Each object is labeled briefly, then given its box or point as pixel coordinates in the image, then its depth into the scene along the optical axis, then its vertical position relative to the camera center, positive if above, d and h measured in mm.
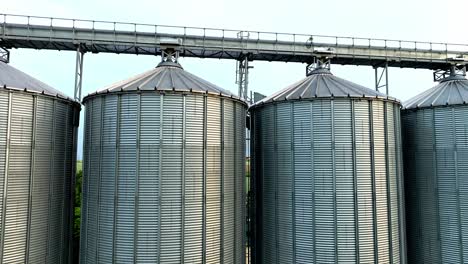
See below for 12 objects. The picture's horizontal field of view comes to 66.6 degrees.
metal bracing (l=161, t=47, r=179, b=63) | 22000 +7130
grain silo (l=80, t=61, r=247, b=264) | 16781 -372
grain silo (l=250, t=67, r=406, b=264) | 18703 -555
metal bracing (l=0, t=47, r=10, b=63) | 21717 +7157
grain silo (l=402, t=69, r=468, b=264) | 21250 -366
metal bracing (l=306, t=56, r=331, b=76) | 24609 +7481
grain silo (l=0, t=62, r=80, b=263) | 16672 -51
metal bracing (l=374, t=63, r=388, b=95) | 31481 +8365
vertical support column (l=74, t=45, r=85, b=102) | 26828 +7391
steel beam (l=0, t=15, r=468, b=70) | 26156 +9760
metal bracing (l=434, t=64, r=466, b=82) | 26850 +8061
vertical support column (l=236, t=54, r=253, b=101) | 29203 +7914
